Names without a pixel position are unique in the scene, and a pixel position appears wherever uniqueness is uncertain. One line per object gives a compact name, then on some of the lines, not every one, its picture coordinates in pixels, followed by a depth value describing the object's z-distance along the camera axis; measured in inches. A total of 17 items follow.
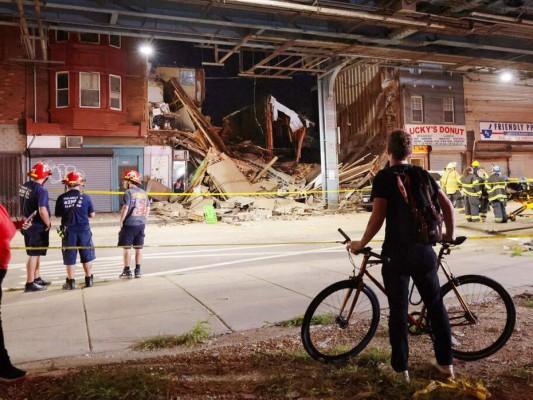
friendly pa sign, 1135.6
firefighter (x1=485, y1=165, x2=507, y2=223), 518.1
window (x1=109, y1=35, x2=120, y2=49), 888.3
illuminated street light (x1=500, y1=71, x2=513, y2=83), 1000.2
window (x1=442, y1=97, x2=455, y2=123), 1110.4
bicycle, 144.8
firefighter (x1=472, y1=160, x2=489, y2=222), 553.3
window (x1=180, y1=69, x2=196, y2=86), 1120.2
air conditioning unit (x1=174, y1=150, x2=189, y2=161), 960.3
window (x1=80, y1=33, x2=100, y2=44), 863.3
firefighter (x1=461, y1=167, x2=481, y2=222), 545.6
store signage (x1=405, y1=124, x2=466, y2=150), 1074.1
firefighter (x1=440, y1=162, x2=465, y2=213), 598.2
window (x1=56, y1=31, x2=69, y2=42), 857.5
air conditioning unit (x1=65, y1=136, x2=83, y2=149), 839.7
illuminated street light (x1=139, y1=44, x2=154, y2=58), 835.4
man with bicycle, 124.6
